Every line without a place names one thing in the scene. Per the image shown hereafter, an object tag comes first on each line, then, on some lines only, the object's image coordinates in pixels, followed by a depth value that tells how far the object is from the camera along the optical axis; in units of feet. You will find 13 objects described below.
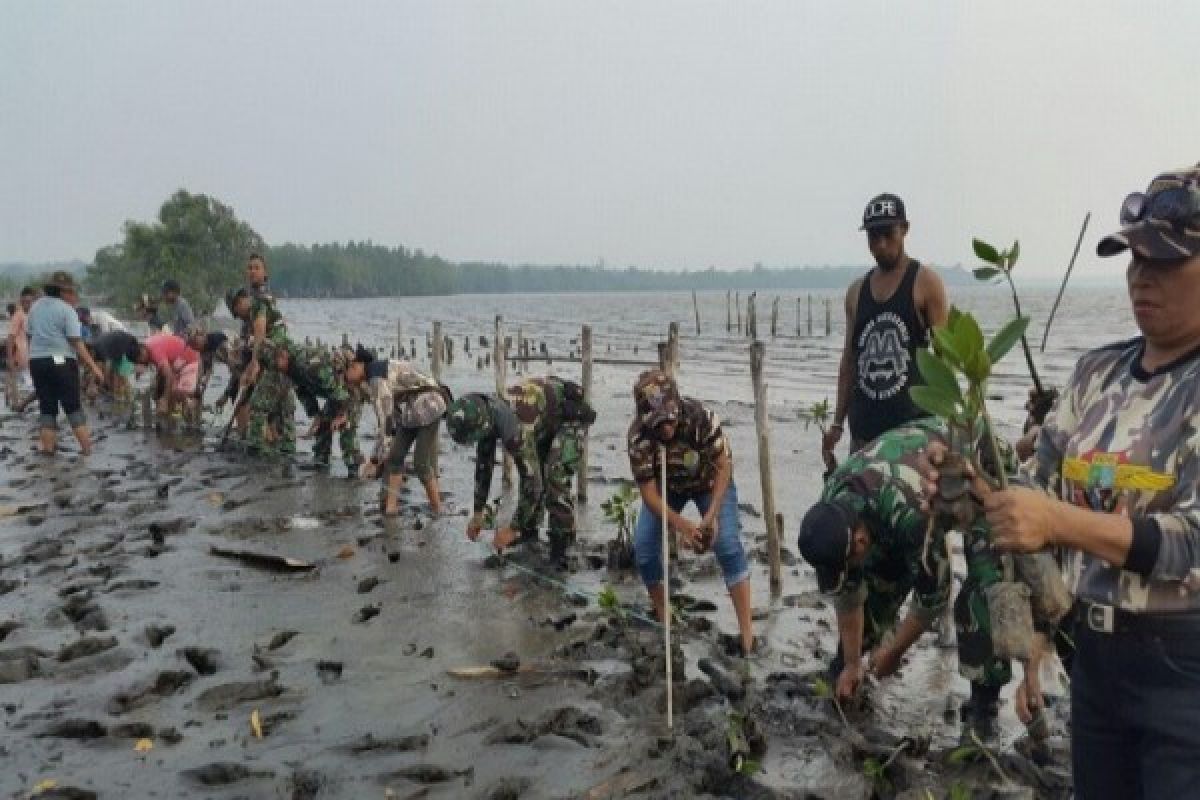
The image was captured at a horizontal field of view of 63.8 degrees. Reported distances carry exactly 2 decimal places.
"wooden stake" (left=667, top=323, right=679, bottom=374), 36.23
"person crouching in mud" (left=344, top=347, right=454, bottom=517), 26.91
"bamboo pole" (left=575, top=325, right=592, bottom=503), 31.91
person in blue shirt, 35.12
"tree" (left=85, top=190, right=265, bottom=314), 130.82
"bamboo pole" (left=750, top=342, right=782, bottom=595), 22.68
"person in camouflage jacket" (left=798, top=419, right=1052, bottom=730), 12.48
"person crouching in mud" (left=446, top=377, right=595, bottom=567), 23.75
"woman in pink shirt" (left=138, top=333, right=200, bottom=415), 43.65
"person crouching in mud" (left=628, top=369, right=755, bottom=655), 16.99
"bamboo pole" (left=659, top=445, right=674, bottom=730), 14.84
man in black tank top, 15.89
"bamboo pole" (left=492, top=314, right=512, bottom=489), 36.58
